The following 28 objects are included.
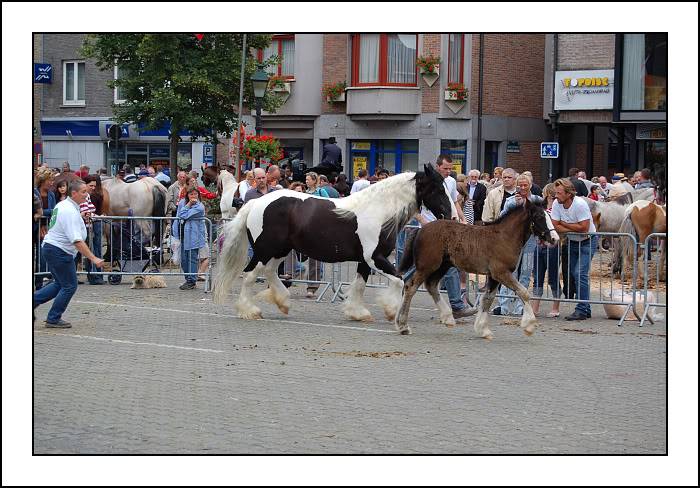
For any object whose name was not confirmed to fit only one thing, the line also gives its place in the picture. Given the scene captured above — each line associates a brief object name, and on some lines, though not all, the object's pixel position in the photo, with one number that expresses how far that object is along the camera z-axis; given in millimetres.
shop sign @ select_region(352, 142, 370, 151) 39094
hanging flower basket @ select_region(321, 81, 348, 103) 38625
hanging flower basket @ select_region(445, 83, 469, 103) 36625
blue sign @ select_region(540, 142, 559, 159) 30641
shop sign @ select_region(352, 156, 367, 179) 38969
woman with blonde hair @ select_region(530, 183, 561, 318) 14578
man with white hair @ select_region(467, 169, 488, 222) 18281
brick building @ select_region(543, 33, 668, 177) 33938
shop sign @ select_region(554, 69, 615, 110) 35969
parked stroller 17078
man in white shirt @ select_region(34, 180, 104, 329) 12320
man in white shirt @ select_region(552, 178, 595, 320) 14391
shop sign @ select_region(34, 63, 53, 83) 44906
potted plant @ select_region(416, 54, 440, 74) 36750
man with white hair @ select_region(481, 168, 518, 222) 15289
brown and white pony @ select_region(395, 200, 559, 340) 12438
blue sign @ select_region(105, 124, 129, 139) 45188
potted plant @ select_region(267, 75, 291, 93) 37666
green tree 32594
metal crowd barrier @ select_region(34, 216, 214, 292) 16953
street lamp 24938
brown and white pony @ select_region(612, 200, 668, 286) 17609
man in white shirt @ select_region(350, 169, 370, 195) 20906
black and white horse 13523
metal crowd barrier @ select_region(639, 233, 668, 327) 13781
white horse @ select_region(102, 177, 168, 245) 19562
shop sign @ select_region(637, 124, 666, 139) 35406
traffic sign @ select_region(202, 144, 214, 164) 42938
